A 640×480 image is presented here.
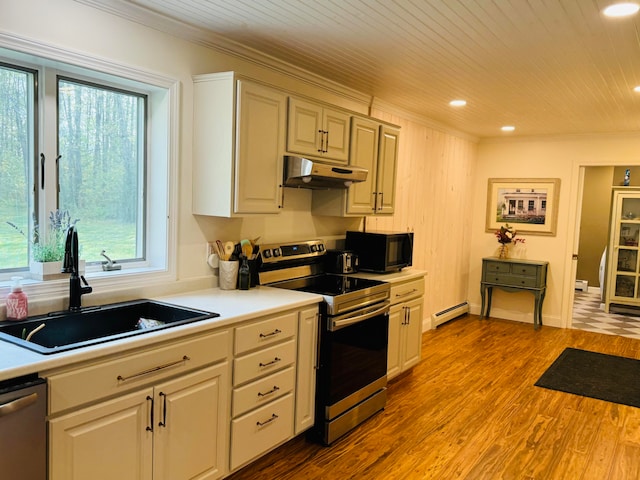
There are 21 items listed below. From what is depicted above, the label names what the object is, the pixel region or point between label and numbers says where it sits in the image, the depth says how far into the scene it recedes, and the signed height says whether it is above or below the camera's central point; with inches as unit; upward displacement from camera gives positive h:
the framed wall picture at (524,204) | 244.7 +6.8
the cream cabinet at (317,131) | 123.5 +20.4
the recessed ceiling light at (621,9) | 91.4 +39.1
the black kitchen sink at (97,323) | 82.5 -22.0
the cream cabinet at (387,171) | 158.9 +13.4
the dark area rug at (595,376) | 157.8 -53.0
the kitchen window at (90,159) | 91.9 +8.2
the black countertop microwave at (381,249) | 157.3 -11.9
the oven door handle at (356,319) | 116.4 -26.0
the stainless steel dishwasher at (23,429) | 61.7 -29.0
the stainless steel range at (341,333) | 117.5 -30.0
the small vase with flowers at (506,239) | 250.2 -10.5
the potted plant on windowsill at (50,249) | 91.6 -9.2
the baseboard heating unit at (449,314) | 228.4 -47.2
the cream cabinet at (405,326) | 150.1 -34.9
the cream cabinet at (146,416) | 70.2 -33.4
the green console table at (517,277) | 237.1 -28.4
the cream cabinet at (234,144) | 108.9 +13.9
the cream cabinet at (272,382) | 98.8 -36.6
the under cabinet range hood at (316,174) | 121.3 +9.1
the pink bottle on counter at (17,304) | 84.2 -17.7
